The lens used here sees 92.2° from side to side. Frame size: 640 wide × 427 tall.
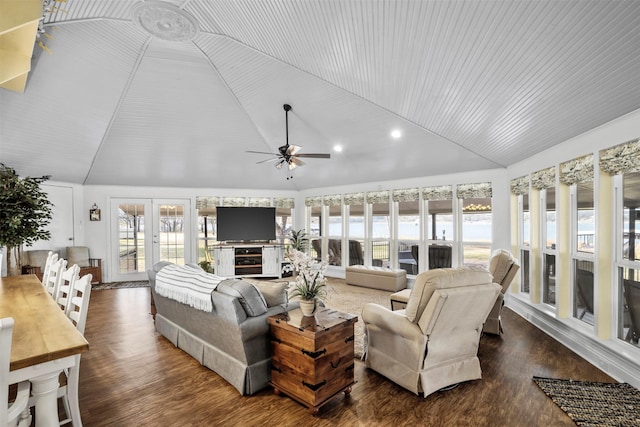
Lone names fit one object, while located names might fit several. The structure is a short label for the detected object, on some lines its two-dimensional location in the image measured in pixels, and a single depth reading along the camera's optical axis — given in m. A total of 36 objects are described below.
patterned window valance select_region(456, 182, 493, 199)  5.79
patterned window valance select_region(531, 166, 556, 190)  4.08
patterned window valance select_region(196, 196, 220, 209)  8.13
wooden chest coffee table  2.34
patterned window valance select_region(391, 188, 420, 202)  6.75
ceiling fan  4.52
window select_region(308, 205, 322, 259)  8.62
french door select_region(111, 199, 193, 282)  7.53
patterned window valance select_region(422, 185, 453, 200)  6.29
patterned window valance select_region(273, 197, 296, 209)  8.72
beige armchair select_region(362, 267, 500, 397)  2.53
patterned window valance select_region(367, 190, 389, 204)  7.23
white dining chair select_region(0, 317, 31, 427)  1.07
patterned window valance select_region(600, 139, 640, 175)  2.77
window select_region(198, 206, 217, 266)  8.14
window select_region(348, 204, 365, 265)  7.81
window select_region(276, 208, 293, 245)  8.90
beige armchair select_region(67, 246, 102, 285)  6.61
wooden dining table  1.37
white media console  7.58
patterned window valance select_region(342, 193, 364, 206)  7.67
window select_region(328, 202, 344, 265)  8.20
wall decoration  7.22
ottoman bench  6.36
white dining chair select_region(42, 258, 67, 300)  2.76
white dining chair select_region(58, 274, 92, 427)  2.01
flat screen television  7.82
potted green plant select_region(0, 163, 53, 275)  4.37
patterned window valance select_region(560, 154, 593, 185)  3.38
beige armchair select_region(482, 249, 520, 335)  3.75
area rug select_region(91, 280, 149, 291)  6.78
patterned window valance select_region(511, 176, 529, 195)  4.86
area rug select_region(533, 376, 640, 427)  2.29
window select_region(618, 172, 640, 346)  2.93
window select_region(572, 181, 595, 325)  3.55
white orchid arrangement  2.58
